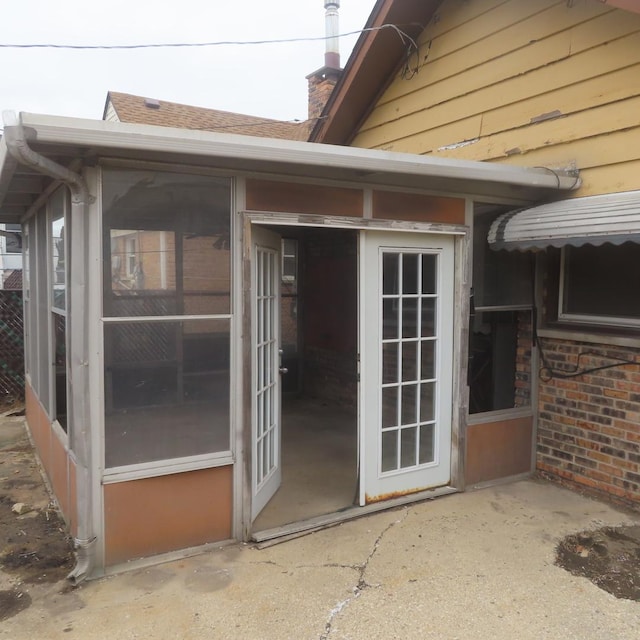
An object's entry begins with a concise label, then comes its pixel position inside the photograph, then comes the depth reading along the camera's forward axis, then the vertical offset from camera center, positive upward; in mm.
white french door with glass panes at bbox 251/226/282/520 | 3703 -545
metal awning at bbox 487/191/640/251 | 3546 +494
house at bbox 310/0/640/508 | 4078 +372
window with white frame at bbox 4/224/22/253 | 6702 +707
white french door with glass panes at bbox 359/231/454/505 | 4004 -527
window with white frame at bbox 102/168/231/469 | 3160 -135
